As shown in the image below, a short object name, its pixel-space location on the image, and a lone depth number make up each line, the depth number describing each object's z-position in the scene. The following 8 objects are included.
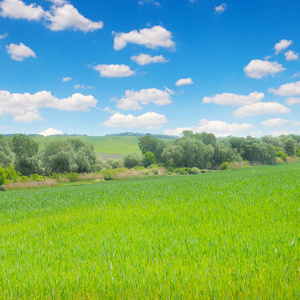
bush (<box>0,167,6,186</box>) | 42.67
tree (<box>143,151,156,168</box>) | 86.10
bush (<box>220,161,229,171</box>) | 78.38
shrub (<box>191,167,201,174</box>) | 69.82
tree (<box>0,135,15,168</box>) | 60.58
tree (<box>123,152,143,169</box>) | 82.69
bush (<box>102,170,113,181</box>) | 55.53
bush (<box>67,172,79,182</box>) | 52.39
